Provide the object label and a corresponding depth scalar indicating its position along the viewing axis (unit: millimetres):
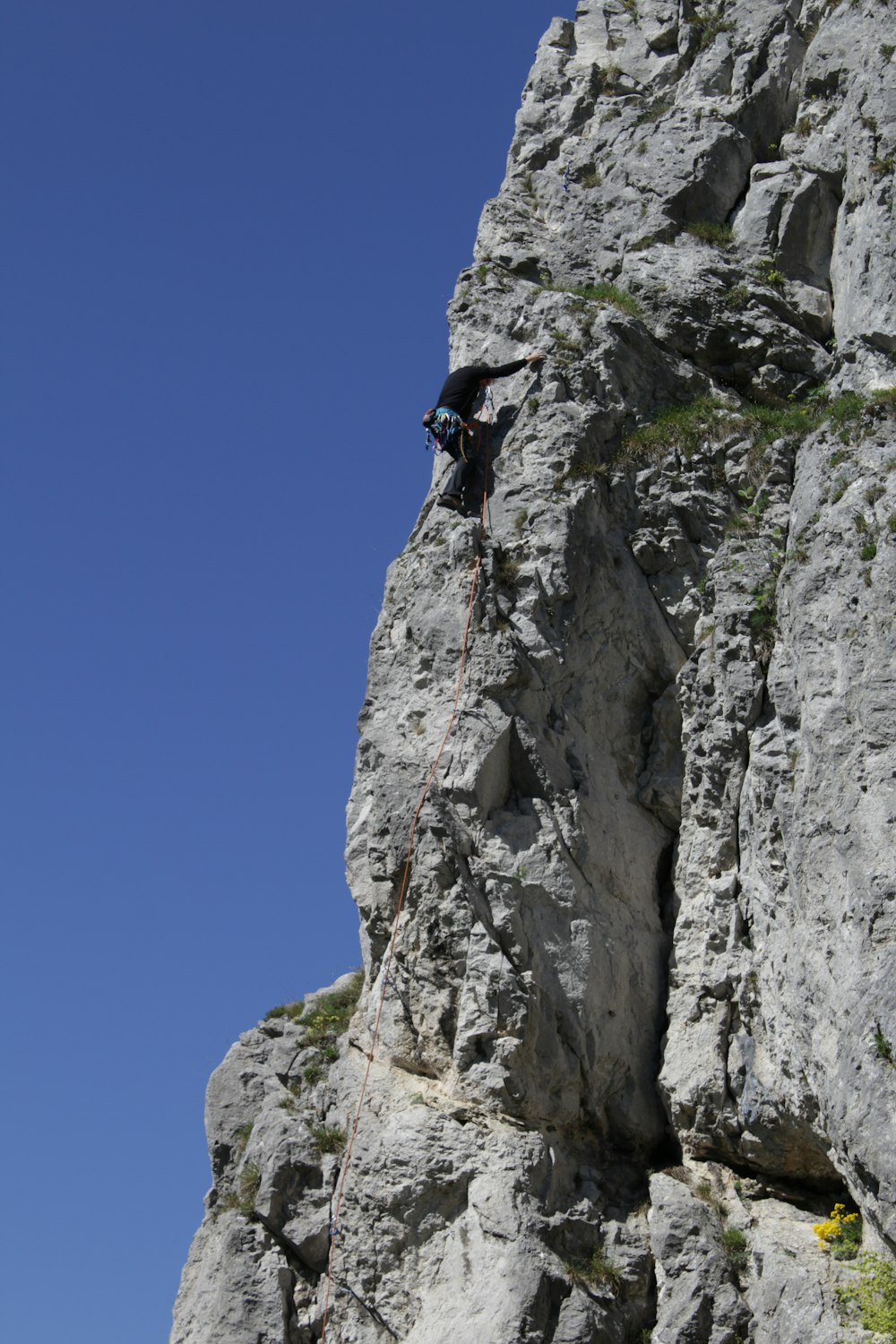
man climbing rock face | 20047
